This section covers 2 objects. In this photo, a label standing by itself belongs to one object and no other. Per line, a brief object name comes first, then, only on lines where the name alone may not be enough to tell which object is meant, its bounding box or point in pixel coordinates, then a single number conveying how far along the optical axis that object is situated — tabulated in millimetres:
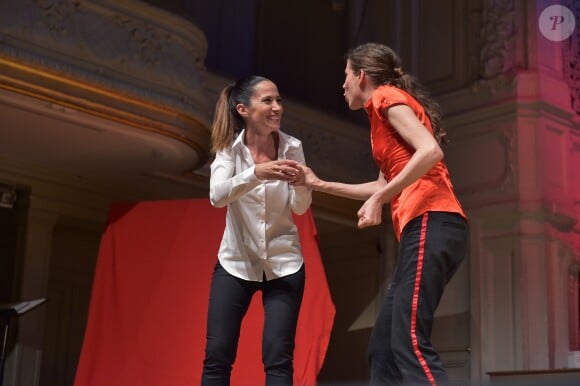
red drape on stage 4633
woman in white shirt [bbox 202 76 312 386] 2447
